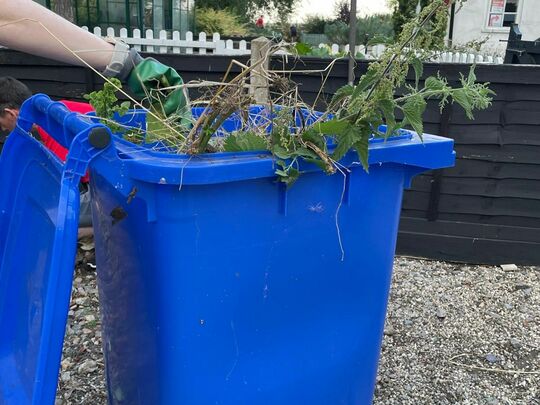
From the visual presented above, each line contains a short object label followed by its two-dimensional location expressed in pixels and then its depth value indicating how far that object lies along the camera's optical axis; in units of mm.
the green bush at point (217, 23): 16734
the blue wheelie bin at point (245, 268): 1269
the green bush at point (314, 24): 24938
